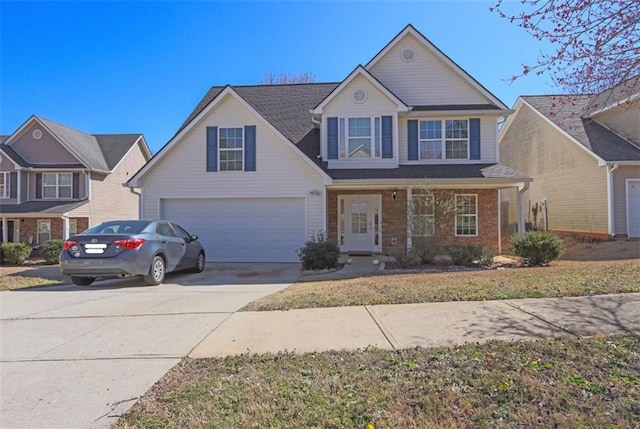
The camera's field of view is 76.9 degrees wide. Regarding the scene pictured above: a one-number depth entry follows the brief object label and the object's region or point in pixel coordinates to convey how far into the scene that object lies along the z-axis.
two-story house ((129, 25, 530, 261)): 13.85
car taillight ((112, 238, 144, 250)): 8.57
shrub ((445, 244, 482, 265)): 11.51
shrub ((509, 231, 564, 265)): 11.02
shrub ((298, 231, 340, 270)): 11.48
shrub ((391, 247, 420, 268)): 11.31
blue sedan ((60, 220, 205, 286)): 8.54
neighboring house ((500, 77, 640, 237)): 16.12
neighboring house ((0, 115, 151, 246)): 21.80
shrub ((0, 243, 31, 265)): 18.23
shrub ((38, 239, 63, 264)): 18.20
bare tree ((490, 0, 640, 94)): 4.61
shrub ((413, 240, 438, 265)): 11.67
